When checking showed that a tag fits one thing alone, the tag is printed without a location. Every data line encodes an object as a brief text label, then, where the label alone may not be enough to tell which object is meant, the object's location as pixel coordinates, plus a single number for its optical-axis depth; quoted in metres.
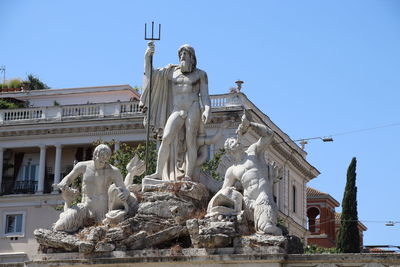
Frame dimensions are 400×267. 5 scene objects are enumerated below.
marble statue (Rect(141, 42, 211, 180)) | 26.73
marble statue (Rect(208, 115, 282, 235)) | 24.77
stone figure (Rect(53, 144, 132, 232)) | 25.98
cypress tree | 53.09
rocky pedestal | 24.52
